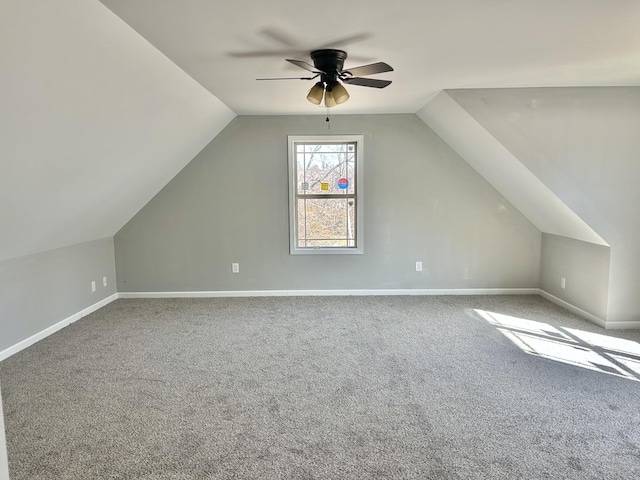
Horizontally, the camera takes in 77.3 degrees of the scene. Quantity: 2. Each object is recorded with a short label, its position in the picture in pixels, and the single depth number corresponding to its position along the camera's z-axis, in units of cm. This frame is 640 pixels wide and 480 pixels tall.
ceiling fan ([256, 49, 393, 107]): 254
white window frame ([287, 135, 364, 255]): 476
